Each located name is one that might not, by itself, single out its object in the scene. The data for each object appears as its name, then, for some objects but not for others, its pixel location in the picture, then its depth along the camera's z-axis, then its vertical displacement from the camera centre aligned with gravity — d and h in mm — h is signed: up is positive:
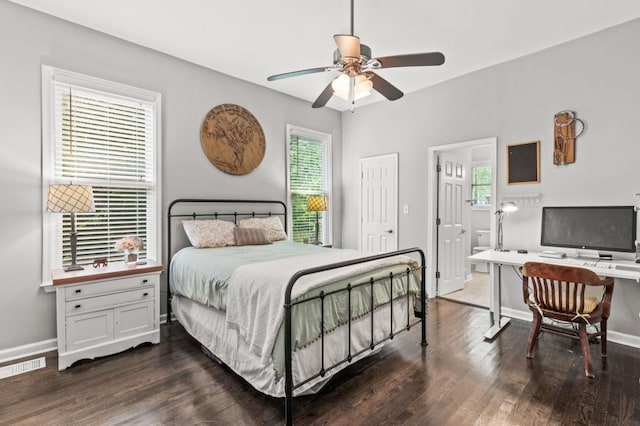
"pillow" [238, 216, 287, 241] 4070 -178
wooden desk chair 2457 -766
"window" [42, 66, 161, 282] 2936 +536
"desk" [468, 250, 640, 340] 2605 -485
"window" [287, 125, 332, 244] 5043 +533
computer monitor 2889 -155
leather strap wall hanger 3314 +805
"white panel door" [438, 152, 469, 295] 4691 -148
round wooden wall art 4016 +971
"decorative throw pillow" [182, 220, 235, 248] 3510 -241
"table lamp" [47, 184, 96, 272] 2664 +90
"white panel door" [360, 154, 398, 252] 5043 +144
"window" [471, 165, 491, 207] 6988 +593
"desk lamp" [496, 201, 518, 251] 3780 -128
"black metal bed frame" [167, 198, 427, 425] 1843 -655
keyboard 2674 -473
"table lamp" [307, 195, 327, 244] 4832 +132
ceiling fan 2191 +1095
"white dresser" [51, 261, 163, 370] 2568 -852
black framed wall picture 3576 +567
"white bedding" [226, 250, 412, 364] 1934 -538
